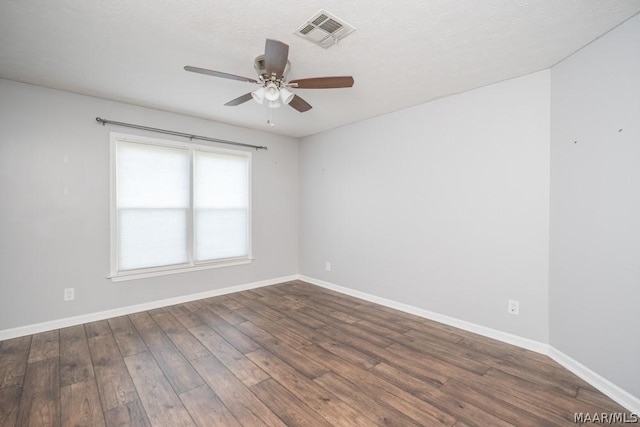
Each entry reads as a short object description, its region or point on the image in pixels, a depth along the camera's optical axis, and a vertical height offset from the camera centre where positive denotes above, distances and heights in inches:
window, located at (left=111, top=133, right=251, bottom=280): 138.2 +2.4
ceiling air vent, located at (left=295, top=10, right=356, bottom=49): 75.0 +52.2
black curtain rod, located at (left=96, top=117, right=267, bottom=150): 132.7 +42.6
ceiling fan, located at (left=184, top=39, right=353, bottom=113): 78.1 +40.8
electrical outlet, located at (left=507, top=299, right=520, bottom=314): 107.2 -36.9
